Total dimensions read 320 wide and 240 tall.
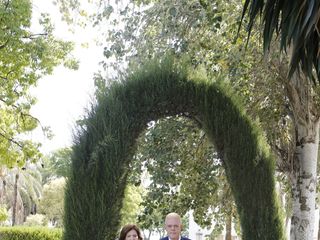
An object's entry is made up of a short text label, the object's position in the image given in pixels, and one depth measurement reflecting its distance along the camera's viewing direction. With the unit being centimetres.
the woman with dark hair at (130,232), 529
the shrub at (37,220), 4558
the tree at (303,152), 923
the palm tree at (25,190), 4314
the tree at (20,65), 1351
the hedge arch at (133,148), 579
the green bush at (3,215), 1753
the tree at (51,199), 4097
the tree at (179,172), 895
